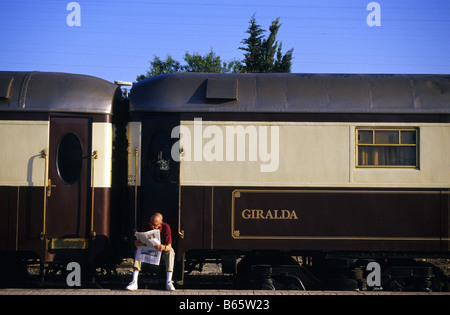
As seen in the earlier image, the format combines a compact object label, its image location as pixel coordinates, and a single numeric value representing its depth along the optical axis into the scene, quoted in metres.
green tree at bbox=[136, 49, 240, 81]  49.34
